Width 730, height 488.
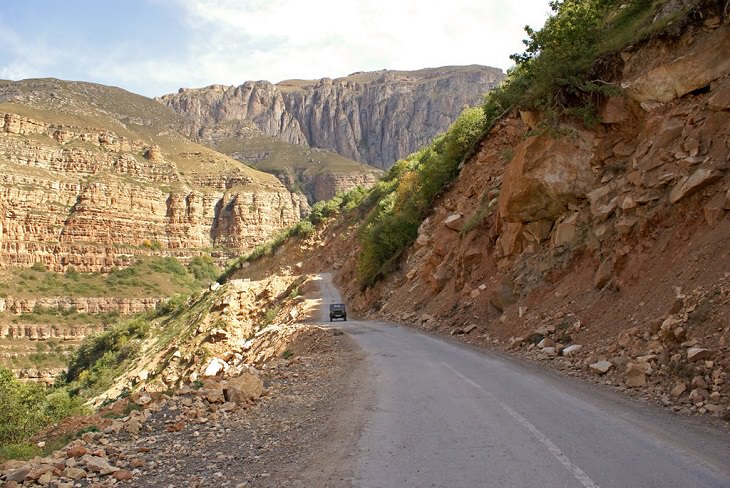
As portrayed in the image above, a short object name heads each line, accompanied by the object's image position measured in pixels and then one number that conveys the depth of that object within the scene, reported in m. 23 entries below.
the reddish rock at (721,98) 11.34
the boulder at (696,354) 7.74
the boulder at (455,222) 26.25
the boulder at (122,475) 5.12
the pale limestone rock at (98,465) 5.26
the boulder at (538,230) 17.23
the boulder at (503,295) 16.76
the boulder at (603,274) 12.66
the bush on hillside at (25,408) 14.58
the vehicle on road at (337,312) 32.25
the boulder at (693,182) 10.81
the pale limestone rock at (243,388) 8.55
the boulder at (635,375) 8.37
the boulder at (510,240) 18.27
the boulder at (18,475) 4.91
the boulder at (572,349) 11.13
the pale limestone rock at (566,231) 15.58
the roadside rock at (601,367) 9.44
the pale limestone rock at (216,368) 17.61
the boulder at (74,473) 5.06
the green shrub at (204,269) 106.00
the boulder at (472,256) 21.17
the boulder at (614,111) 15.20
